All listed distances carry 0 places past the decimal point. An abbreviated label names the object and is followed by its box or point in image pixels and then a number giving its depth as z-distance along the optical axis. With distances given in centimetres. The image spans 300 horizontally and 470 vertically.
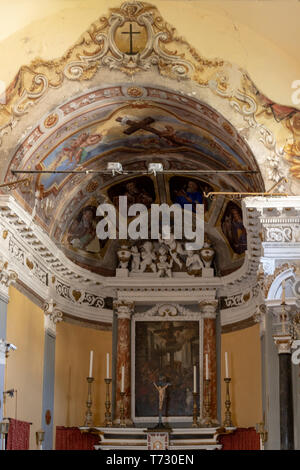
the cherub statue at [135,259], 2208
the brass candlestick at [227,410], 1939
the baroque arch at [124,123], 1585
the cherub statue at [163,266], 2188
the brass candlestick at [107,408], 2012
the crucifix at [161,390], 2029
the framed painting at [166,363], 2095
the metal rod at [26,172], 1583
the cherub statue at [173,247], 2205
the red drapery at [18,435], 1603
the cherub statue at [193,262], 2189
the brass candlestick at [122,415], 2023
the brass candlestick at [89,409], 1966
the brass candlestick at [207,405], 2006
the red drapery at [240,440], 1927
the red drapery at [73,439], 1947
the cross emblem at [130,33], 1584
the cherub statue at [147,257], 2205
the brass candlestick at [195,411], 1998
